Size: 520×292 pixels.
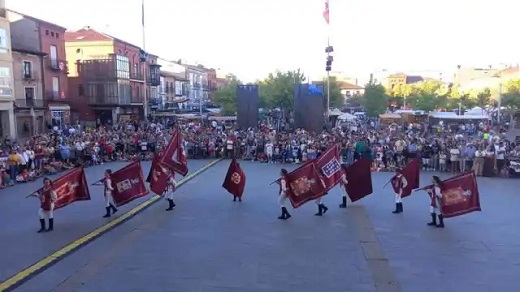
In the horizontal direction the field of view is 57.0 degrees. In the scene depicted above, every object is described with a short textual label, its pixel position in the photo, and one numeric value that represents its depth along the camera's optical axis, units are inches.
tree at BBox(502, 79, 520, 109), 2057.5
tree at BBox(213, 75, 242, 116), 2182.6
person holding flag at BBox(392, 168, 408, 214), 553.3
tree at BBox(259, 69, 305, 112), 2053.3
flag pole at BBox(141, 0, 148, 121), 1507.1
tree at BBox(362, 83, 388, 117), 2378.2
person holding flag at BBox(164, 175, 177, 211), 579.8
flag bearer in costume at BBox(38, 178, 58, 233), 476.7
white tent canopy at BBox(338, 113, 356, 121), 1902.1
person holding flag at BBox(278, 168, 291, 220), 528.4
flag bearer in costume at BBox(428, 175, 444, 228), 490.3
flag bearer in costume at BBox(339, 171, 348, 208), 577.6
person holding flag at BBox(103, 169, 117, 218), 534.6
